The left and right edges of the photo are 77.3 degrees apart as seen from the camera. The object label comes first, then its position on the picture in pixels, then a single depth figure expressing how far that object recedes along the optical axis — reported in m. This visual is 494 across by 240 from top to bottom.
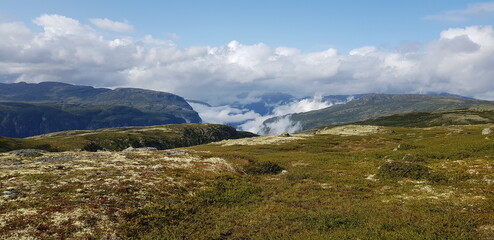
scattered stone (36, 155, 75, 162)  46.11
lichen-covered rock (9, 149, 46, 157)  51.82
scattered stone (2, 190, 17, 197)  26.76
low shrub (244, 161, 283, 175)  48.96
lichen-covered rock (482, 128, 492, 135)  82.24
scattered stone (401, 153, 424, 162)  50.57
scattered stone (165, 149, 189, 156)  61.25
